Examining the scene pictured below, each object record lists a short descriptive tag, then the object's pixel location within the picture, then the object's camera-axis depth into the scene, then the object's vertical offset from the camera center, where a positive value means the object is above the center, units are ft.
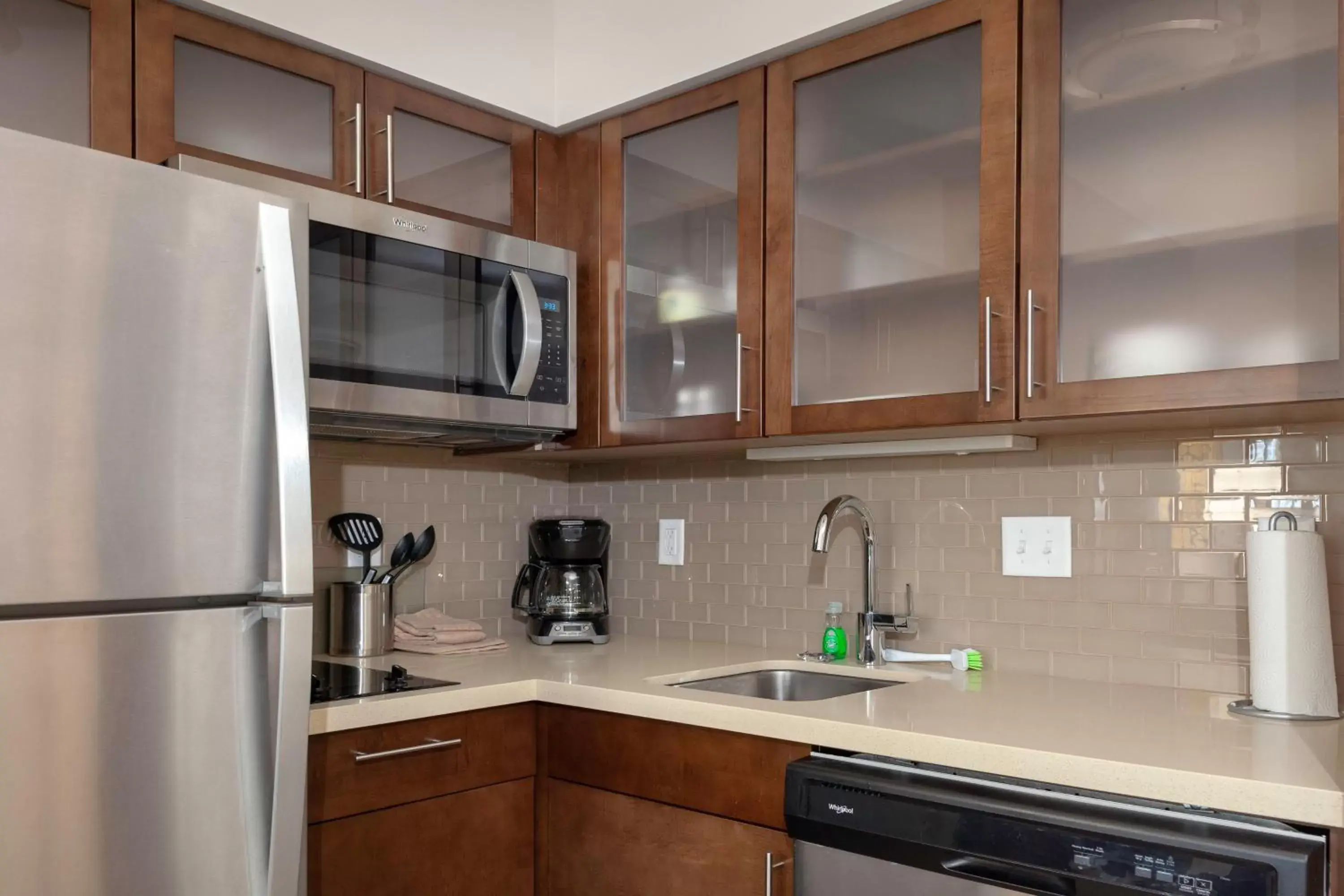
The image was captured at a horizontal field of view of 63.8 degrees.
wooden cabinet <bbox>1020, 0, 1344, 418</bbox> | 5.23 +1.37
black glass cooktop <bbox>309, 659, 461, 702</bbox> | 6.35 -1.34
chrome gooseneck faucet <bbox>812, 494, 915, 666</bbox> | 7.37 -1.01
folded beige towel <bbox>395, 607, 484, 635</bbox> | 8.16 -1.19
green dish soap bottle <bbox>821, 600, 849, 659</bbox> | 7.69 -1.23
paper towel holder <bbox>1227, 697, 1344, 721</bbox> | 5.54 -1.28
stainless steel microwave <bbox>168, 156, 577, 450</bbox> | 6.93 +0.98
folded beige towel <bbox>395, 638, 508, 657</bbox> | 7.94 -1.34
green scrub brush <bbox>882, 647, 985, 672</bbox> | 7.20 -1.28
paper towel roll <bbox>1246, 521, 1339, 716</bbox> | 5.49 -0.79
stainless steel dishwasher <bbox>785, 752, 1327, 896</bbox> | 4.19 -1.58
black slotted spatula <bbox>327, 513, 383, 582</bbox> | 8.23 -0.50
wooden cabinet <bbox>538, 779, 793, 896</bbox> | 5.77 -2.18
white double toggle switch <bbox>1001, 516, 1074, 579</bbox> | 6.95 -0.50
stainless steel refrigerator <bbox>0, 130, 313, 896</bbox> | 4.34 -0.29
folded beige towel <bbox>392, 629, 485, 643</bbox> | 8.04 -1.28
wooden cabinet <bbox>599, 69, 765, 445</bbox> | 7.34 +1.45
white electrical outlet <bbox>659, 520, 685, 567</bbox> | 9.12 -0.64
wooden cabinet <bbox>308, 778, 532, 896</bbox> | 5.92 -2.22
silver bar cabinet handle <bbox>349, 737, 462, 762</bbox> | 6.03 -1.63
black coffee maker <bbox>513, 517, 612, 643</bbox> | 8.63 -0.94
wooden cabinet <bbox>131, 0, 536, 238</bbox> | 6.37 +2.29
